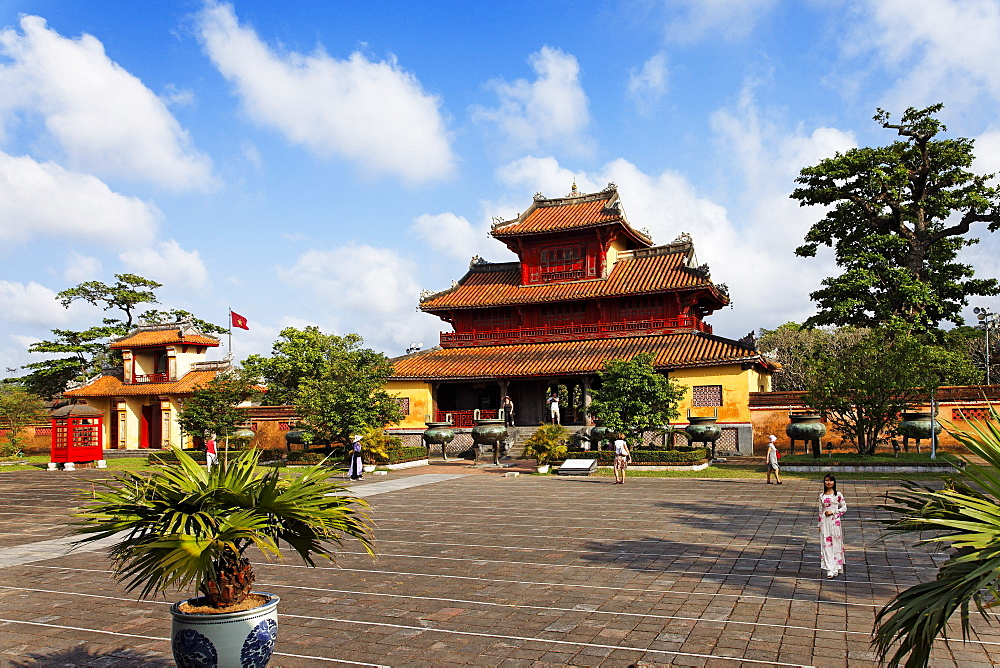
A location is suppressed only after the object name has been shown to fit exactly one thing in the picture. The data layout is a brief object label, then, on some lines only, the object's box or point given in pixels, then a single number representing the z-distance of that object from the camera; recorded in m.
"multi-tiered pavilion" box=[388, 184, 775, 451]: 30.95
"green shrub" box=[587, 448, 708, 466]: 23.28
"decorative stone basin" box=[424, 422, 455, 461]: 28.03
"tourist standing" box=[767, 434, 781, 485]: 18.64
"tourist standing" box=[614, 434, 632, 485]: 19.94
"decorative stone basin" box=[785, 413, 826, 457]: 23.33
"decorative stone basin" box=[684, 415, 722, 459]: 25.58
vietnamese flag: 45.49
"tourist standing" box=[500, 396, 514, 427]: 32.64
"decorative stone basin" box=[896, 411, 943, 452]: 22.16
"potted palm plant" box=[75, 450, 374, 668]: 4.56
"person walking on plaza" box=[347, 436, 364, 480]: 22.02
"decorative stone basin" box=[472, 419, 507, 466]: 26.64
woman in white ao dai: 8.48
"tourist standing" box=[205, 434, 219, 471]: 24.50
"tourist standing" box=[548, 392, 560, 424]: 30.36
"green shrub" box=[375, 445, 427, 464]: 26.42
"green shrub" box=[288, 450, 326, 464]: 26.80
